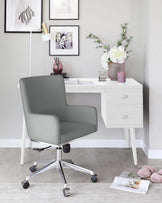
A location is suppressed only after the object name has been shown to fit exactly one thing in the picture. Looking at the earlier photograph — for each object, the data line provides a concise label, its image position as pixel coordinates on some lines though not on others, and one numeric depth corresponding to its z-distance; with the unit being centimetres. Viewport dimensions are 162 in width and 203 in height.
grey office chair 268
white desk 316
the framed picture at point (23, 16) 368
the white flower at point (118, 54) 339
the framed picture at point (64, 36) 371
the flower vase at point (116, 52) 340
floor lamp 329
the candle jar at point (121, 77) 331
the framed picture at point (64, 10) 369
